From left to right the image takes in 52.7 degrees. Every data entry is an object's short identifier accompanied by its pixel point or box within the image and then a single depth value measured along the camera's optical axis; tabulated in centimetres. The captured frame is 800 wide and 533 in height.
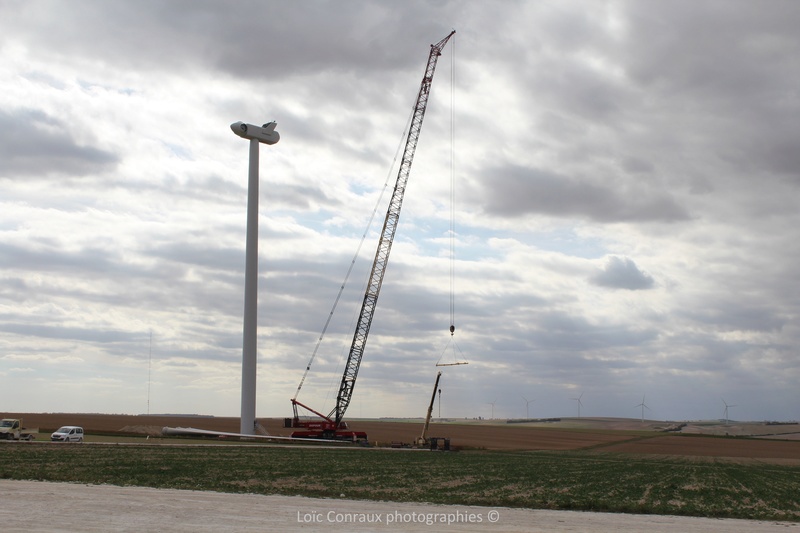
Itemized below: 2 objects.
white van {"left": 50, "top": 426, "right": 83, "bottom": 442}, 8262
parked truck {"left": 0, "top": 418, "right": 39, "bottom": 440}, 8356
